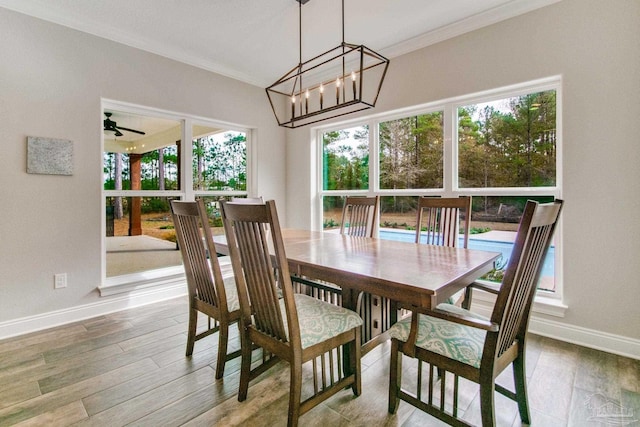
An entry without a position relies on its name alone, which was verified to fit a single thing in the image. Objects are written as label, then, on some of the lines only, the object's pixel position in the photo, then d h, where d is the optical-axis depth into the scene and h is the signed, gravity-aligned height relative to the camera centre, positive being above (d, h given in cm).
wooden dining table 126 -29
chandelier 351 +159
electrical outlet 269 -62
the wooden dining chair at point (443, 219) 230 -7
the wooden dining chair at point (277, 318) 136 -56
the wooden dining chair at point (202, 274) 184 -41
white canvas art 254 +46
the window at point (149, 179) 311 +35
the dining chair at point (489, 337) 115 -57
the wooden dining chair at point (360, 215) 284 -6
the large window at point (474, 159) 257 +50
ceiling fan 305 +85
